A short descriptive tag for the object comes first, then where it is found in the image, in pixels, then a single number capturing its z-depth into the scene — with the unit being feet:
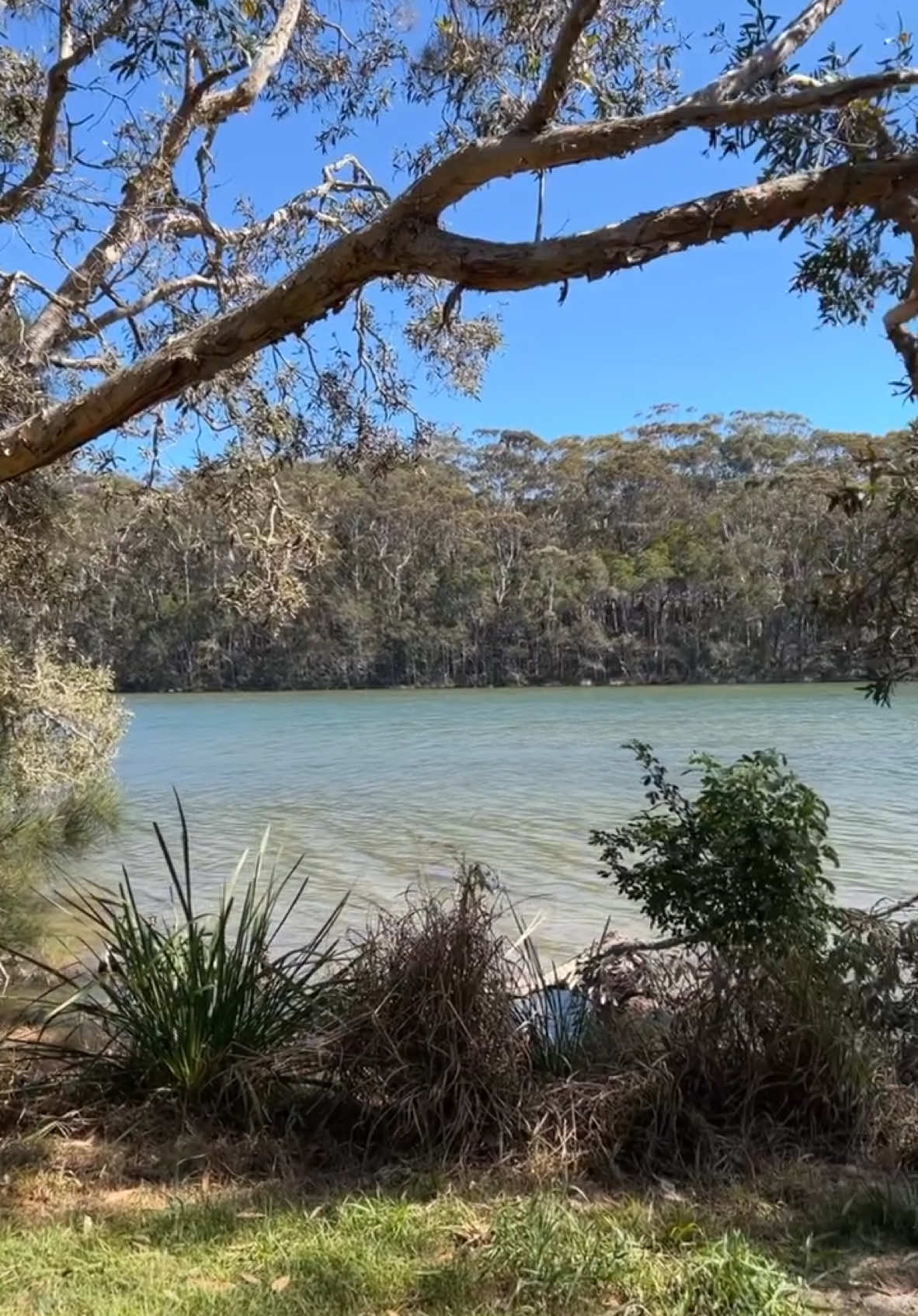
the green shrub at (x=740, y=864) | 12.58
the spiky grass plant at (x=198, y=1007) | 11.14
